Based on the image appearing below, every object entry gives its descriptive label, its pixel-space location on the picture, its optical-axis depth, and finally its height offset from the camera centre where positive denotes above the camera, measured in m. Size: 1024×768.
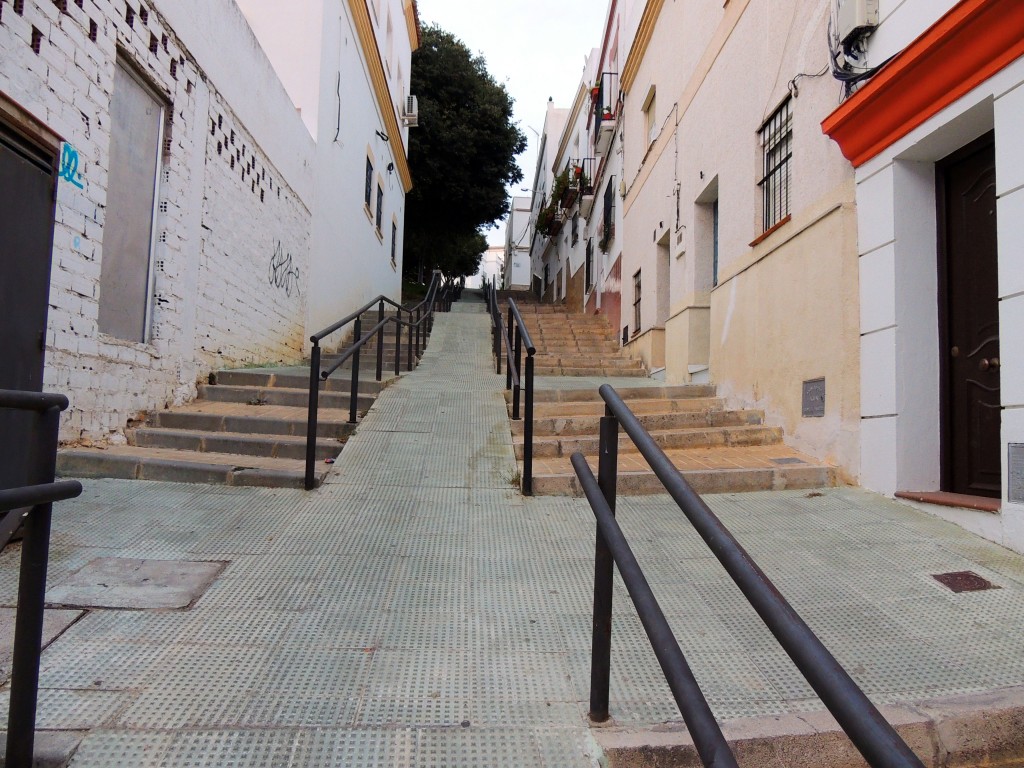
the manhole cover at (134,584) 2.61 -0.78
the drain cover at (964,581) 2.79 -0.69
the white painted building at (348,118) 9.24 +4.98
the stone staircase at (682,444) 4.44 -0.22
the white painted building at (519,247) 40.06 +10.42
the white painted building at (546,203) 26.06 +9.19
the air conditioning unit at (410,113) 17.28 +7.92
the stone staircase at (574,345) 9.38 +1.25
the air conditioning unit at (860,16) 4.14 +2.59
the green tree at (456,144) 21.61 +9.01
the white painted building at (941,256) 3.24 +0.99
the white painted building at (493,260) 63.25 +15.05
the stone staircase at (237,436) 4.31 -0.25
